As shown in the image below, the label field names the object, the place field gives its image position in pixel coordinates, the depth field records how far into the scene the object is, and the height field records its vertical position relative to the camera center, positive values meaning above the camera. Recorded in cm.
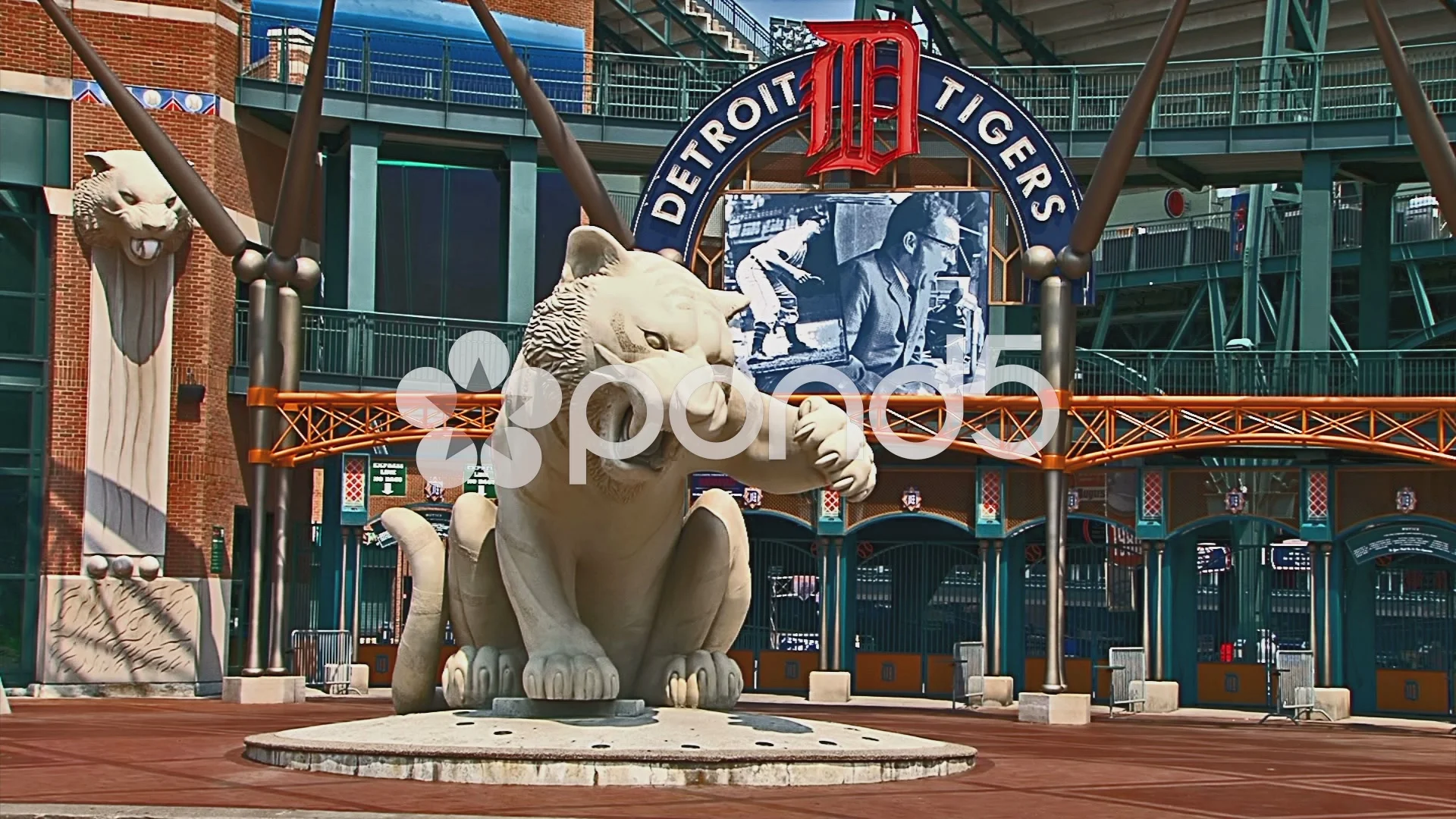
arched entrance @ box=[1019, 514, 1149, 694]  3034 -23
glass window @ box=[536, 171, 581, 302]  3859 +672
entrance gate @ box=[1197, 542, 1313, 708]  2941 -51
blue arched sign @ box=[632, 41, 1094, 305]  2645 +585
